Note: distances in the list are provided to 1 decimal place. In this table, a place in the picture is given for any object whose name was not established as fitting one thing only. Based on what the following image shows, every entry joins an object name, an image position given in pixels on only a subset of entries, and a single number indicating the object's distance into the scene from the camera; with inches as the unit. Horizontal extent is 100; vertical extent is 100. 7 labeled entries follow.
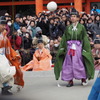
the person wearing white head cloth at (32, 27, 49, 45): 422.3
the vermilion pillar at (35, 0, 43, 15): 801.6
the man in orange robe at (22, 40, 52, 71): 409.5
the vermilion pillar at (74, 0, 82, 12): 788.6
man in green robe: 324.8
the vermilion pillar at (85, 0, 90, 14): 860.2
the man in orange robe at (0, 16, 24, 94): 273.1
